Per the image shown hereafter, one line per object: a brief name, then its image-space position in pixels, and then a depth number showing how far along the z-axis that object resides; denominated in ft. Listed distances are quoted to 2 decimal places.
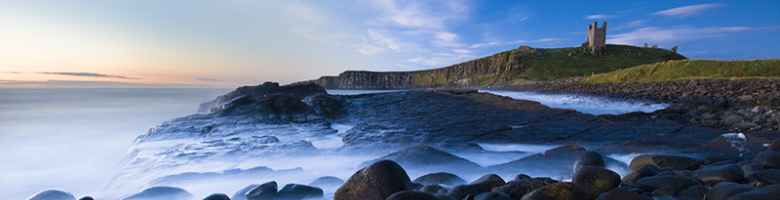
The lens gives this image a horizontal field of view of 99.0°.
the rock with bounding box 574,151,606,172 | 14.80
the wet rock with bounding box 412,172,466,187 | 12.85
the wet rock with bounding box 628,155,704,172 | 13.55
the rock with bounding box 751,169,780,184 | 10.54
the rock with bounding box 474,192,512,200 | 8.92
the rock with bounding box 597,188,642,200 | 8.15
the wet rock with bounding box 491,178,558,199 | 10.05
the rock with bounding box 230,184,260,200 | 12.26
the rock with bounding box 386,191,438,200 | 8.20
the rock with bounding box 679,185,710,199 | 9.46
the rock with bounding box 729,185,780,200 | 7.77
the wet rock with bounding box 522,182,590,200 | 8.46
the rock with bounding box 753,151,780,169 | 12.43
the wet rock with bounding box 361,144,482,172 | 16.14
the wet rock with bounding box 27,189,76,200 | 11.48
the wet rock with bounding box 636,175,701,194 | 10.16
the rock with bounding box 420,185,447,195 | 11.14
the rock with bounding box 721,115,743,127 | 24.36
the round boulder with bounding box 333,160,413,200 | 9.97
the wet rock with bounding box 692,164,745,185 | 10.69
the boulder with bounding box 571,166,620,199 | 10.18
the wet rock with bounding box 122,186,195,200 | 12.64
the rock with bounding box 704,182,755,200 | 8.63
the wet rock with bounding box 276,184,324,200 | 11.73
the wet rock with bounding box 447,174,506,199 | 10.39
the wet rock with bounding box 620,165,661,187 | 11.52
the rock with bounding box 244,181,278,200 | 11.76
